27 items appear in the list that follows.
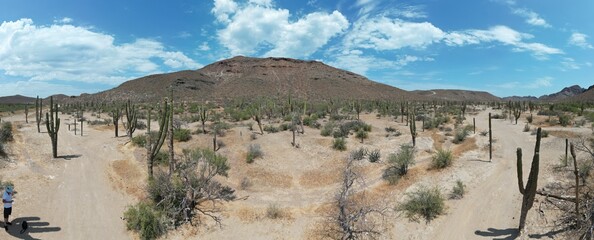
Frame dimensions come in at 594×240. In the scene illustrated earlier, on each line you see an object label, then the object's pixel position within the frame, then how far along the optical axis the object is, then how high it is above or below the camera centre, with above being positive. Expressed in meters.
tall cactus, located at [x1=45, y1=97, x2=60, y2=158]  21.70 -1.52
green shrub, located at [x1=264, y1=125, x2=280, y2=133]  30.68 -1.37
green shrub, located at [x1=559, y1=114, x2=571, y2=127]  31.77 -0.55
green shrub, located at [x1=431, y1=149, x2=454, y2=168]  18.38 -2.28
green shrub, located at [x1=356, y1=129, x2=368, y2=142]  28.70 -1.68
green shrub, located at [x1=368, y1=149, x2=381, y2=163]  21.48 -2.50
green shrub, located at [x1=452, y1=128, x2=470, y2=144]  27.03 -1.62
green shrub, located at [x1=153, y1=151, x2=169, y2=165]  20.26 -2.58
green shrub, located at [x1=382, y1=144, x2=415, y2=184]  17.80 -2.57
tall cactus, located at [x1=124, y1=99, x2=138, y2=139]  27.78 -0.52
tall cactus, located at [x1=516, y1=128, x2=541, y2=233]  10.45 -2.05
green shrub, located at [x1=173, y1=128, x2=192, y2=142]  26.59 -1.68
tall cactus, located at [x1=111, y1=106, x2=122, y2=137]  30.84 -0.50
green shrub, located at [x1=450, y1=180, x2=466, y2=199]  14.64 -3.09
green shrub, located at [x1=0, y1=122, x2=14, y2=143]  23.75 -1.56
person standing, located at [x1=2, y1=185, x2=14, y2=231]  12.45 -3.11
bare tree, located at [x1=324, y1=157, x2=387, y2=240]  11.87 -3.67
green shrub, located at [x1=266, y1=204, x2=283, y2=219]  14.01 -3.78
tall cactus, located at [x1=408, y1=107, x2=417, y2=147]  25.10 -0.93
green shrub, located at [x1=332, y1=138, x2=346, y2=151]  25.00 -2.11
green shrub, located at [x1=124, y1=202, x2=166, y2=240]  12.70 -3.84
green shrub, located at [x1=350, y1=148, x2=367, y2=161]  21.98 -2.43
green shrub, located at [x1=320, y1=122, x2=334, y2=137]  29.99 -1.44
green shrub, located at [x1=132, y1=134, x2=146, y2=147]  24.49 -1.94
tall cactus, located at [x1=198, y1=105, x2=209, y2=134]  29.35 -0.39
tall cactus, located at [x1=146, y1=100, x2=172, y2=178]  16.47 -1.16
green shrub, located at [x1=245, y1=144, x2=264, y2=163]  21.87 -2.46
